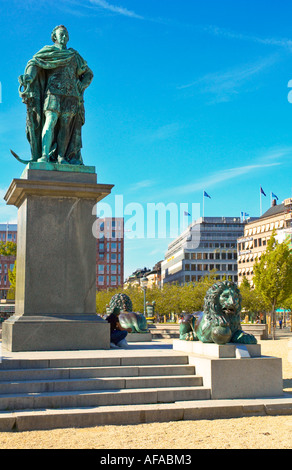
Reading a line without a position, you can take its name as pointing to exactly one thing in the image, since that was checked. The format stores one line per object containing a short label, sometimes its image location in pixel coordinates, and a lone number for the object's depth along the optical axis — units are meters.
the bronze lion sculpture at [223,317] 10.23
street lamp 40.34
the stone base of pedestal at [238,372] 9.64
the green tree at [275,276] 38.00
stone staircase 8.23
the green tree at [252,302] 51.88
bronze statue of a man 13.40
